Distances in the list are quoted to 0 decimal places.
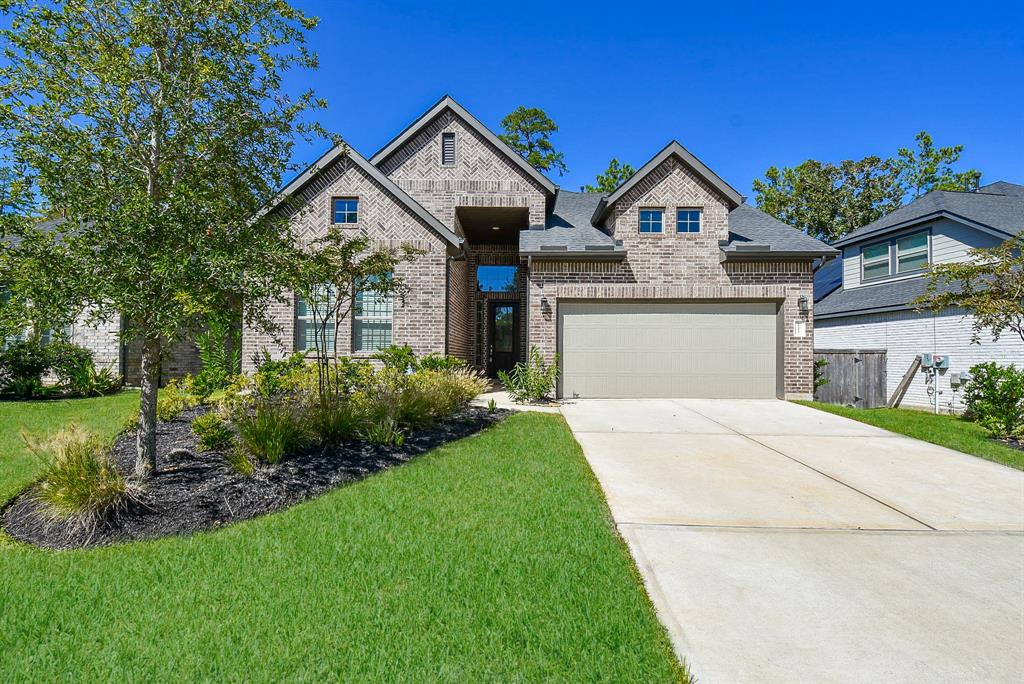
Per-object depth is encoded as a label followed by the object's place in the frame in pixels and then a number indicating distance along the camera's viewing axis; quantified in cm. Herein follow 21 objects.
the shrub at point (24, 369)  1127
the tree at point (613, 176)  3088
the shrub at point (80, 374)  1164
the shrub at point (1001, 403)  764
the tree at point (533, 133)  2850
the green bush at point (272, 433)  525
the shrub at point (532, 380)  1102
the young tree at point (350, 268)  641
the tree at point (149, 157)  418
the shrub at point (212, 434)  567
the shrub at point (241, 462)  489
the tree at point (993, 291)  763
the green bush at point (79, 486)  379
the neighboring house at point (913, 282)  1220
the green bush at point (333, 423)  609
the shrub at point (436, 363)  1163
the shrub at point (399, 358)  1158
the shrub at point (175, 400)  751
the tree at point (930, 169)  3002
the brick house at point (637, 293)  1214
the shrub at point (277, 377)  823
